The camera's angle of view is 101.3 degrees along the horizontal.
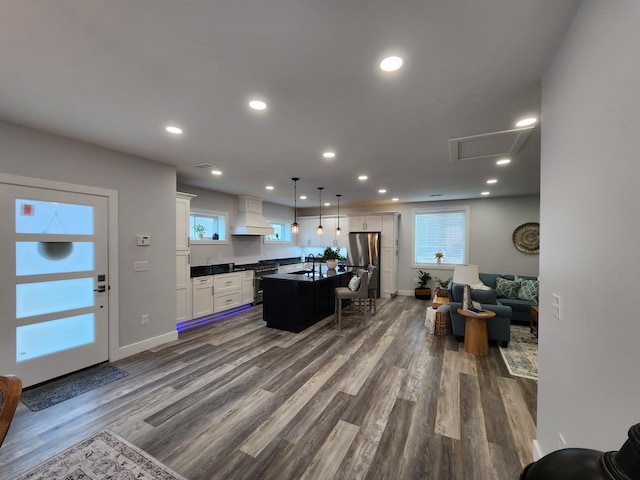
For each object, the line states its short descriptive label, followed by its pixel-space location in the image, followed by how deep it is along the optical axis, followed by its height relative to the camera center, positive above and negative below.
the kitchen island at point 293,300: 4.38 -1.07
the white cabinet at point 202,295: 4.86 -1.08
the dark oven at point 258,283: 6.26 -1.06
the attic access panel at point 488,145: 2.72 +1.08
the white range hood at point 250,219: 6.18 +0.47
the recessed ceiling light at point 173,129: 2.59 +1.10
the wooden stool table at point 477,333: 3.53 -1.28
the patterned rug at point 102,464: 1.70 -1.54
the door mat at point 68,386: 2.49 -1.54
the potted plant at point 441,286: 5.69 -1.15
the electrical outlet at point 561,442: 1.40 -1.10
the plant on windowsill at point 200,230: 5.63 +0.19
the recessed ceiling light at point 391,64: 1.61 +1.11
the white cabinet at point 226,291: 5.29 -1.11
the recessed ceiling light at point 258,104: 2.12 +1.11
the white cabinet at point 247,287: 5.95 -1.11
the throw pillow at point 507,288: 5.15 -0.97
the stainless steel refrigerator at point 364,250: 7.03 -0.29
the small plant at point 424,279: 6.97 -1.06
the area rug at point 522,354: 3.08 -1.55
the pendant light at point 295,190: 4.70 +1.06
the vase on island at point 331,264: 5.63 -0.54
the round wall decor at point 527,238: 6.03 +0.03
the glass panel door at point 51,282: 2.57 -0.48
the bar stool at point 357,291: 4.61 -0.93
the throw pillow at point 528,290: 4.82 -0.96
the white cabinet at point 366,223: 7.14 +0.44
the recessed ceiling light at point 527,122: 2.41 +1.11
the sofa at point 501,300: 3.73 -1.04
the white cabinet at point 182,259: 4.52 -0.35
